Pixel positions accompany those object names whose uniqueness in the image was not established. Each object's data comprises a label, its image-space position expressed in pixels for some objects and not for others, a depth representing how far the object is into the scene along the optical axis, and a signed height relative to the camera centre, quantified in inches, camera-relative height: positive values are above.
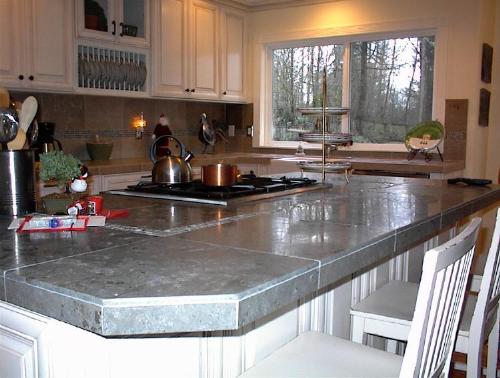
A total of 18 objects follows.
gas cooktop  77.2 -9.0
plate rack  154.9 +17.9
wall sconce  187.5 +1.9
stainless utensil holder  62.5 -6.1
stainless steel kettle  90.6 -6.6
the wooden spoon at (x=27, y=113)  66.2 +2.0
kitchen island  34.4 -10.3
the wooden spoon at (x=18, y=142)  63.9 -1.5
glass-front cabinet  153.0 +32.0
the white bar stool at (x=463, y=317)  65.4 -22.3
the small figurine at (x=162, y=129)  181.8 +0.6
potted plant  61.9 -5.1
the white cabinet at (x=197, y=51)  175.2 +27.6
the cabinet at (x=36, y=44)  135.3 +22.0
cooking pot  85.3 -6.7
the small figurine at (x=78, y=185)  63.8 -6.4
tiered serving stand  96.2 -0.9
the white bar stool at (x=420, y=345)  41.9 -18.9
